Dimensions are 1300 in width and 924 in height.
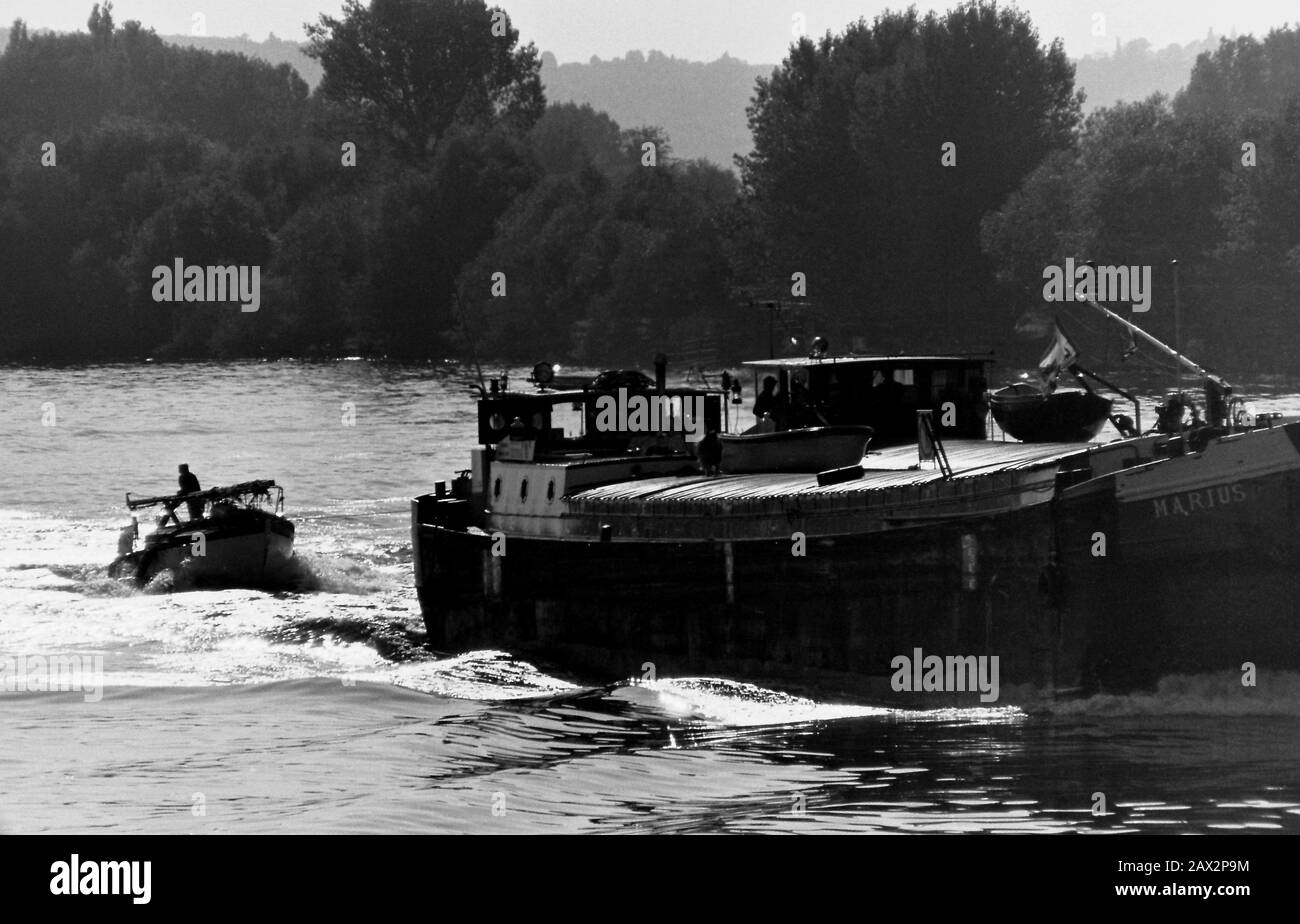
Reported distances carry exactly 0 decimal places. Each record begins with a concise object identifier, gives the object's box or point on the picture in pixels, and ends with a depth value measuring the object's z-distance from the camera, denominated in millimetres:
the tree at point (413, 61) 169375
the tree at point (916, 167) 115250
